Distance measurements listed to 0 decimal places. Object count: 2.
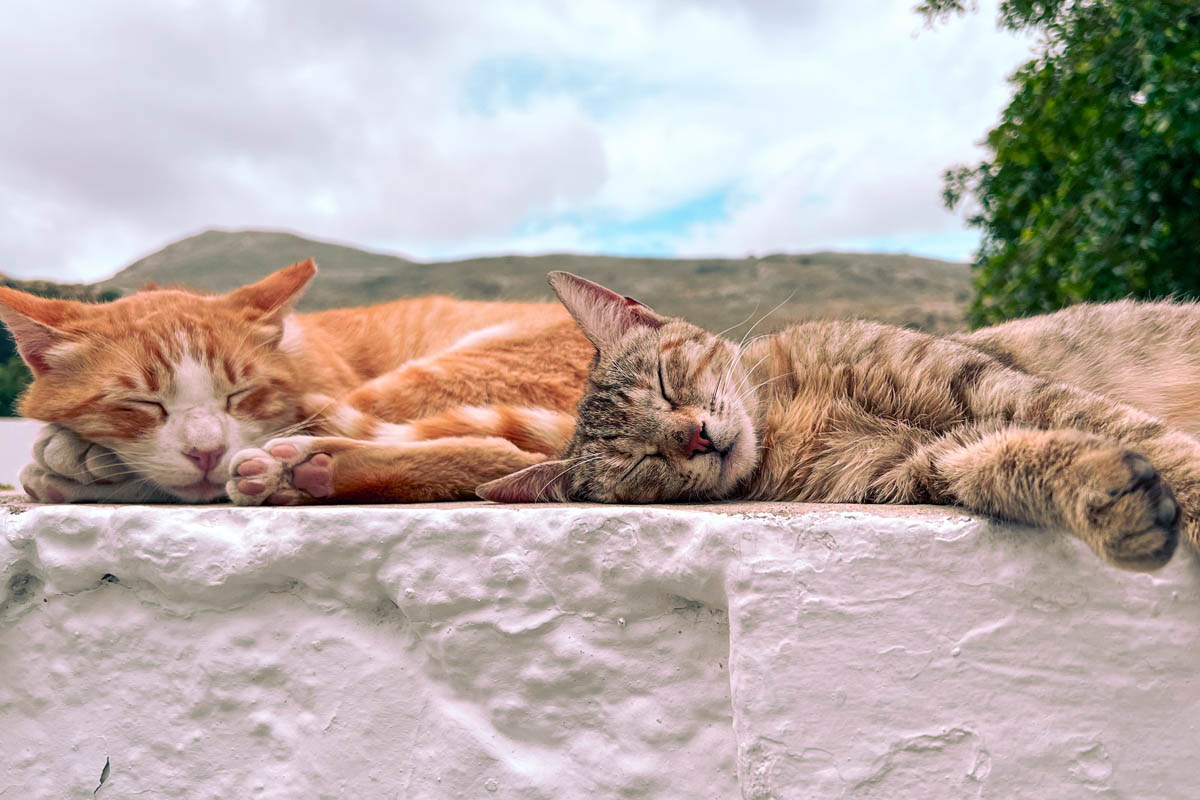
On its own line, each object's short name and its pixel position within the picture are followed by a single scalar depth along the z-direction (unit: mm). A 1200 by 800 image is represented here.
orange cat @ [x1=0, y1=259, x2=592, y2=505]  489
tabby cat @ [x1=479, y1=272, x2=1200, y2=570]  367
